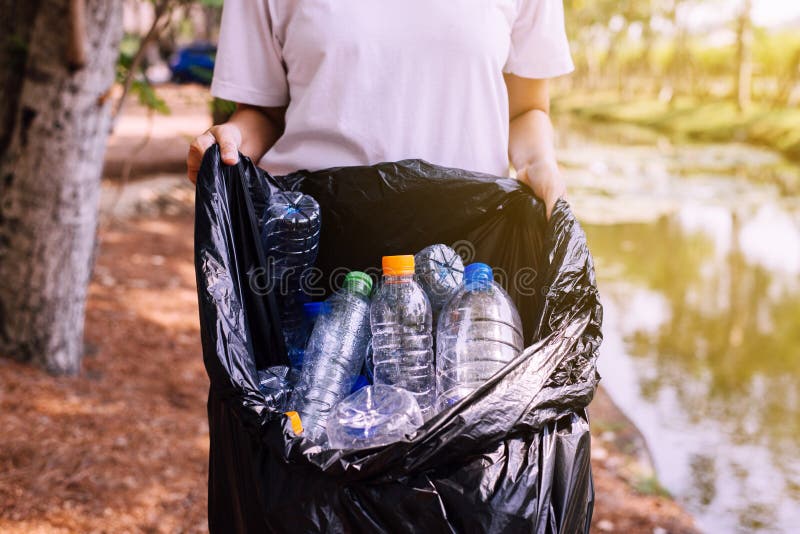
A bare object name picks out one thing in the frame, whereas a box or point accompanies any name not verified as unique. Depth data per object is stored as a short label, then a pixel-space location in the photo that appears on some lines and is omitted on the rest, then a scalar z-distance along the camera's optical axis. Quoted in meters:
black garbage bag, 1.11
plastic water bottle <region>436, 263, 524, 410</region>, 1.45
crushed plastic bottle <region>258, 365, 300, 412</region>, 1.37
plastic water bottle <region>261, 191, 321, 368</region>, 1.62
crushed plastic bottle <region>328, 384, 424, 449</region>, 1.27
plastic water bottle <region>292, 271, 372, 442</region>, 1.47
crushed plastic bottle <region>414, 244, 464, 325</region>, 1.63
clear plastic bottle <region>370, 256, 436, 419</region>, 1.47
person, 1.58
